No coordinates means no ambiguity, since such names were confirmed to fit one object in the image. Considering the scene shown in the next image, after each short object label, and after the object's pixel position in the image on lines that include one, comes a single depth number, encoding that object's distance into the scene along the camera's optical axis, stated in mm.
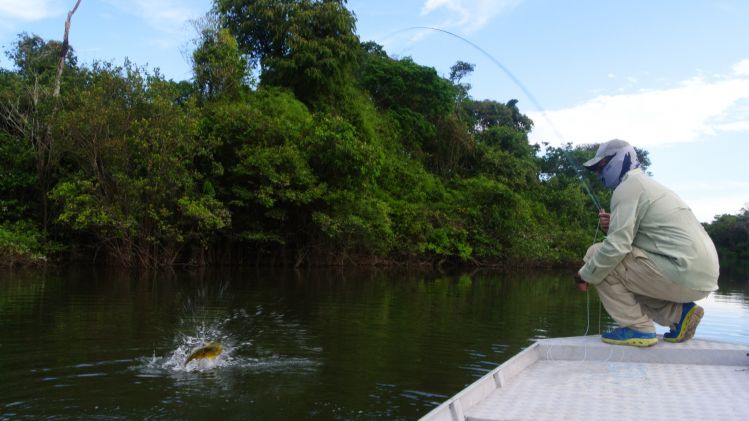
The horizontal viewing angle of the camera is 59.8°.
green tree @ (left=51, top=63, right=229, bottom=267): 21750
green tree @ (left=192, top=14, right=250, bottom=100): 28109
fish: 6575
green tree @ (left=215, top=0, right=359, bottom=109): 30484
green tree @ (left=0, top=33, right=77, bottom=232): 23656
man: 4996
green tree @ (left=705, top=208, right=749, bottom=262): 66750
